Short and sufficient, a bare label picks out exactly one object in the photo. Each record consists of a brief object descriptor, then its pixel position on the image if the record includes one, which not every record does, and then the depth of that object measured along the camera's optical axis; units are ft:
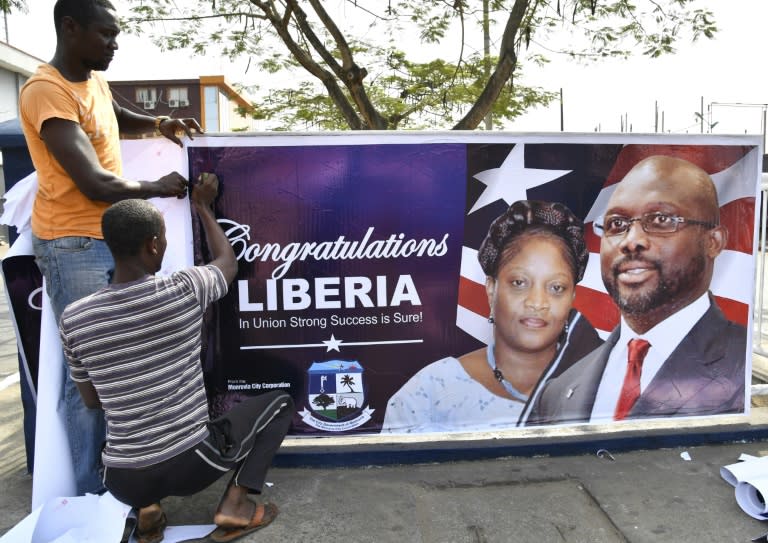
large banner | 10.54
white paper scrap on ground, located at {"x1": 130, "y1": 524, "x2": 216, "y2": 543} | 9.01
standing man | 8.43
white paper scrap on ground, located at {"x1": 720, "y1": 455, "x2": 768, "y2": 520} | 9.50
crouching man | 7.69
